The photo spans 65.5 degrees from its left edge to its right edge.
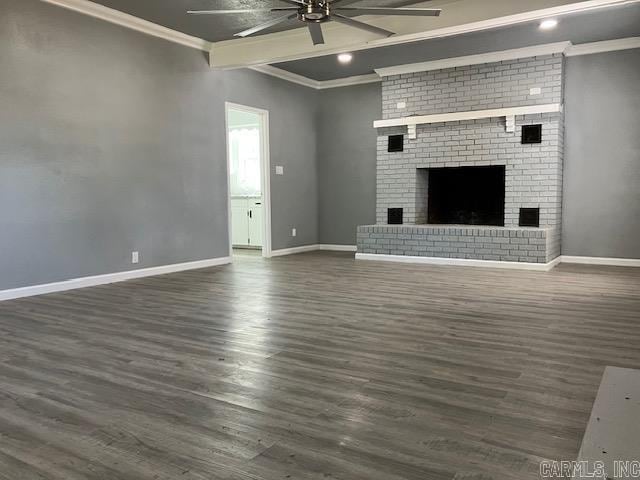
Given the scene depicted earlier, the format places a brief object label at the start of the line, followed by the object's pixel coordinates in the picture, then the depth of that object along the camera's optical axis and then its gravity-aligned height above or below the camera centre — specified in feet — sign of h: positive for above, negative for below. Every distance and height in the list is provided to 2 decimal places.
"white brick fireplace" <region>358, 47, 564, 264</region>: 20.16 +2.25
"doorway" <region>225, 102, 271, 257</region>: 28.37 +1.24
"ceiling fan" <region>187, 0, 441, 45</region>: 12.01 +4.72
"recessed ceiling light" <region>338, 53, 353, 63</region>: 21.11 +6.29
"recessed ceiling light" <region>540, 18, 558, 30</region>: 16.55 +6.08
